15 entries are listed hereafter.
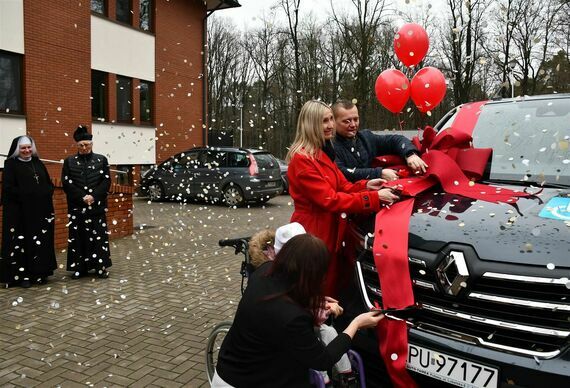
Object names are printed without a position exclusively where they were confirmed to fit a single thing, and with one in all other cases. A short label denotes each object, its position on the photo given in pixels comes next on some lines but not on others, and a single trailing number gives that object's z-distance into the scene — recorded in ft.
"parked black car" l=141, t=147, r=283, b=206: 48.62
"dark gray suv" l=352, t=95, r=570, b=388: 6.69
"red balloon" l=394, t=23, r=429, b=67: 23.59
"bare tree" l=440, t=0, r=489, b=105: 66.28
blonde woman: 10.50
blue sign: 7.58
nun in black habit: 20.16
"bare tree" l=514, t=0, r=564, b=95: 63.21
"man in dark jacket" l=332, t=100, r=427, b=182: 11.44
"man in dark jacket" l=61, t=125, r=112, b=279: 21.66
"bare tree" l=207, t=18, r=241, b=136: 110.73
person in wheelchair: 8.50
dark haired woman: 7.16
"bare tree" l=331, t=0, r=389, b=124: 68.28
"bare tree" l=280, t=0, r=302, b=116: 71.46
